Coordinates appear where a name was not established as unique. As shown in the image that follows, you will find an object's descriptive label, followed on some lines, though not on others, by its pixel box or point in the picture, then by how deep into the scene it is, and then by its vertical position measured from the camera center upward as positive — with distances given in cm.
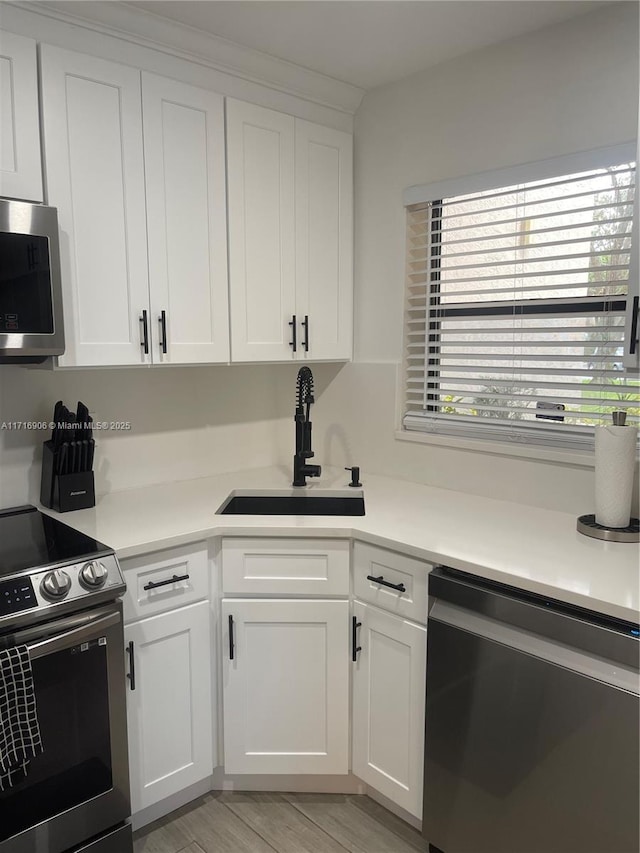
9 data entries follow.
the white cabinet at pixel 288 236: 227 +49
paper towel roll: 178 -31
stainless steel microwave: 168 +23
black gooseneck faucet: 242 -27
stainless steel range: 155 -86
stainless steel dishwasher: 138 -87
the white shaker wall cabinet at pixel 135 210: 185 +49
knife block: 207 -41
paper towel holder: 177 -48
